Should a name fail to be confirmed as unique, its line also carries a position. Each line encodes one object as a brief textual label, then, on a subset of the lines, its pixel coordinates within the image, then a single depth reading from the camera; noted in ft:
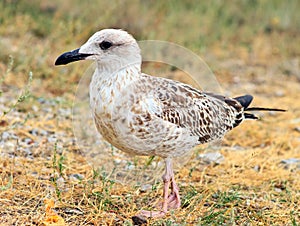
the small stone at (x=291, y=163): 16.71
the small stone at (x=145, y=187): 14.28
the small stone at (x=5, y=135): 15.83
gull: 11.89
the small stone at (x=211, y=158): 16.49
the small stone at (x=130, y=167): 15.30
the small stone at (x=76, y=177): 14.37
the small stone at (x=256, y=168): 16.47
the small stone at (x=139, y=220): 12.03
